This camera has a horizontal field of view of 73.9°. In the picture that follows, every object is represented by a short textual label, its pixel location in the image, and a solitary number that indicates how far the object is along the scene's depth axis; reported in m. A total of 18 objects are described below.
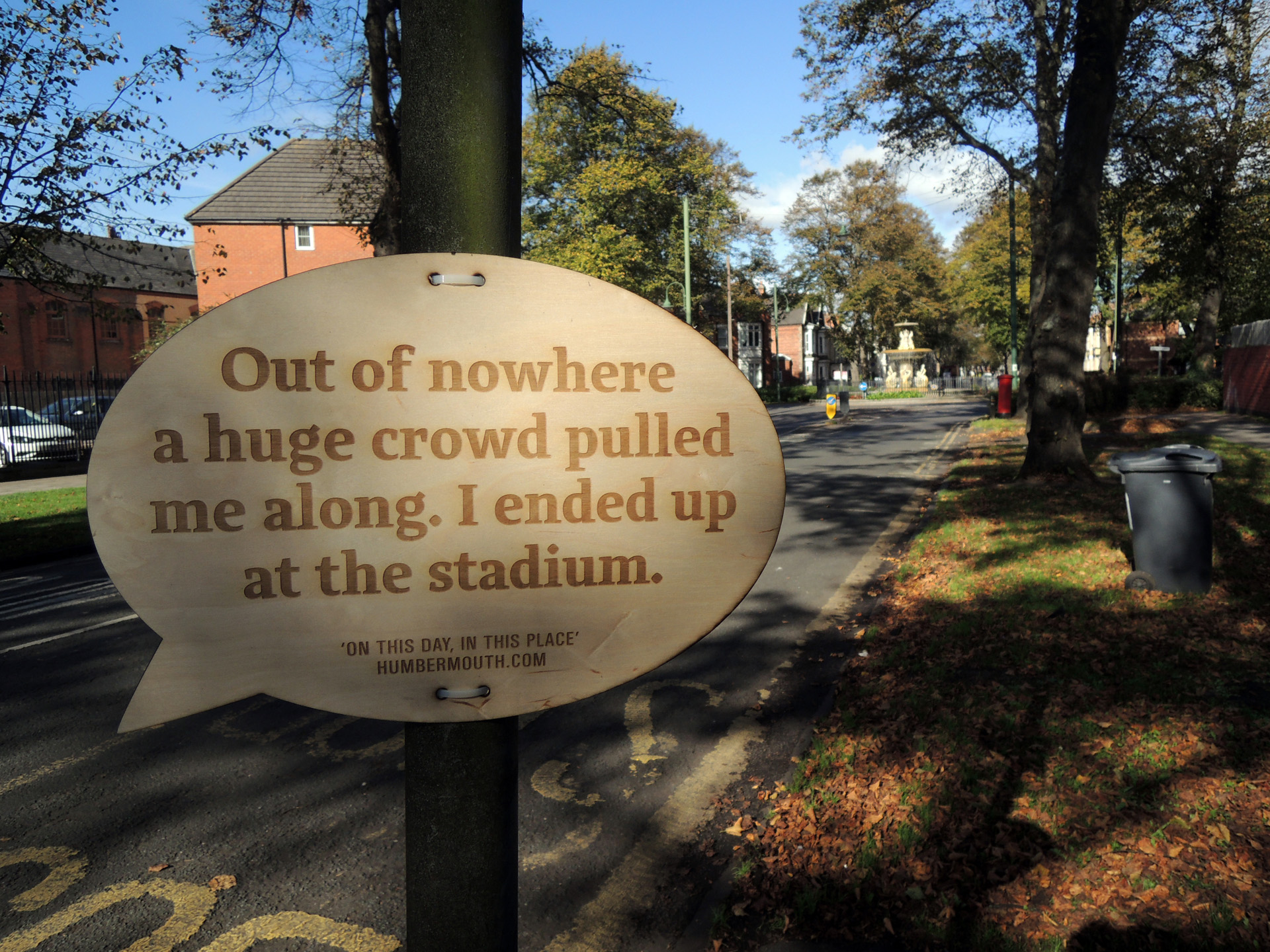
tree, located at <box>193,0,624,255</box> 12.12
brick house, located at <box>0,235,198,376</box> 47.19
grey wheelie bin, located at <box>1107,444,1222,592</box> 6.16
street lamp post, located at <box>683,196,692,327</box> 27.36
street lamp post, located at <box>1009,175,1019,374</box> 25.78
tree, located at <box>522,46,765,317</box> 40.16
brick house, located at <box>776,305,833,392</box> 82.00
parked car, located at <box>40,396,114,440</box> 23.39
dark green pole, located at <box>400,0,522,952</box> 1.38
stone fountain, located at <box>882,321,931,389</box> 58.25
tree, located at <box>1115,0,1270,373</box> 13.55
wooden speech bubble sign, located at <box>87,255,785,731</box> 1.29
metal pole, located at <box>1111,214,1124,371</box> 20.93
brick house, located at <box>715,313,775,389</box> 67.69
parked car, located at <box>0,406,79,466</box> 20.78
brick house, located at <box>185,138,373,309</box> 42.72
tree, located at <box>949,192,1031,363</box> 56.66
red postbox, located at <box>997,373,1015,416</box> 27.94
